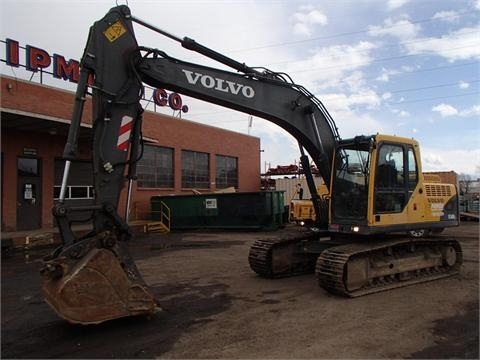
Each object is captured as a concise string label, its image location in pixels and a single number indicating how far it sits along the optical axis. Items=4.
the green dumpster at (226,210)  21.75
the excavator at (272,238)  6.07
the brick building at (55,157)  18.05
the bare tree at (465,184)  31.38
